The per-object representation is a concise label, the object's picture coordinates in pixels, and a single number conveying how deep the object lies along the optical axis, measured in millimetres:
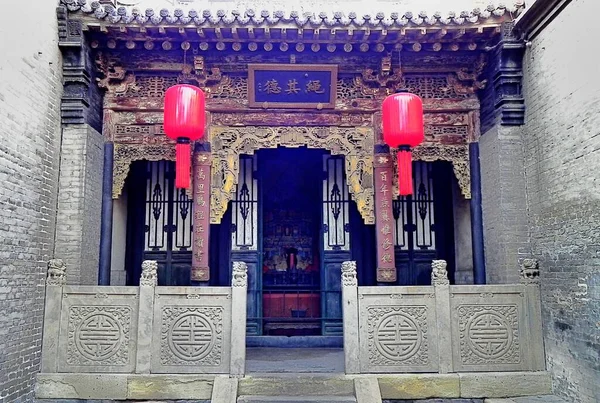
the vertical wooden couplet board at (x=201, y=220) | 6348
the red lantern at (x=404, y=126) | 5750
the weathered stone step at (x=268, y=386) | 5059
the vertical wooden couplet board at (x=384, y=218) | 6387
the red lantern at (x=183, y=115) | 5613
